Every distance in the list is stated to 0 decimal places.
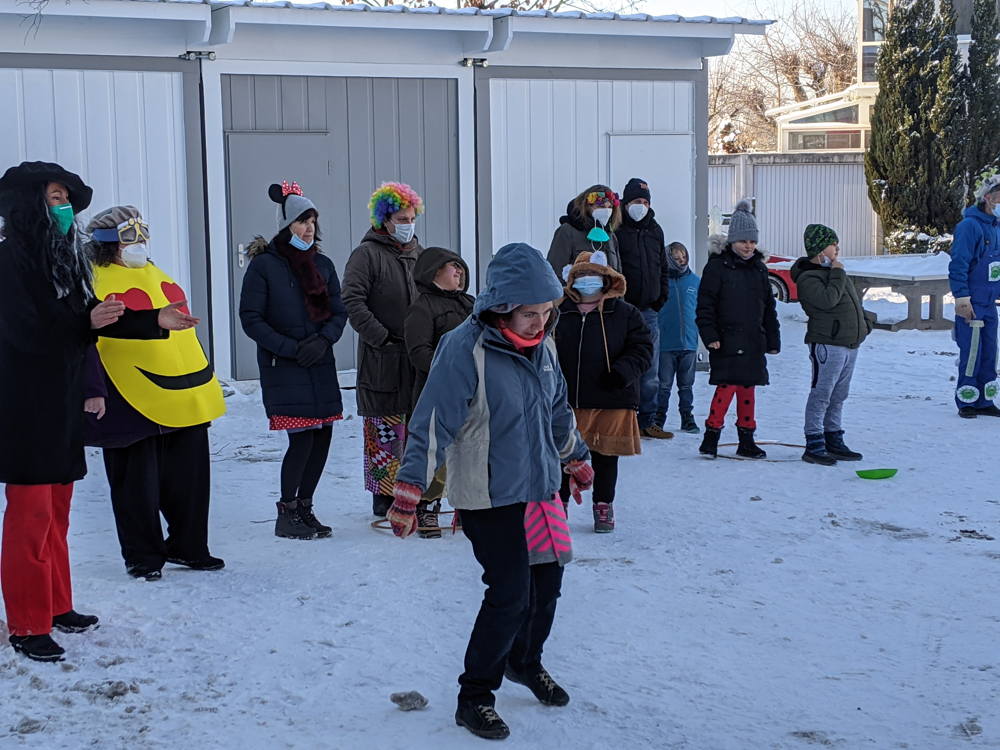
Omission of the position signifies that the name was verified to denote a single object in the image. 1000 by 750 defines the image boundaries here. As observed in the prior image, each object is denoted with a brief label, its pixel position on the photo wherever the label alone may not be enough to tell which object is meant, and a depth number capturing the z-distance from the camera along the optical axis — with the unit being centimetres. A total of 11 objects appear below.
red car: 1939
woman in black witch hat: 499
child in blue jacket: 1023
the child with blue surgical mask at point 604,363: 695
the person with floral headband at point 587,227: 919
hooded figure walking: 443
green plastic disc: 842
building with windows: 3300
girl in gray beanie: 891
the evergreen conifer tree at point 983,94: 2495
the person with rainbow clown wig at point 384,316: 707
